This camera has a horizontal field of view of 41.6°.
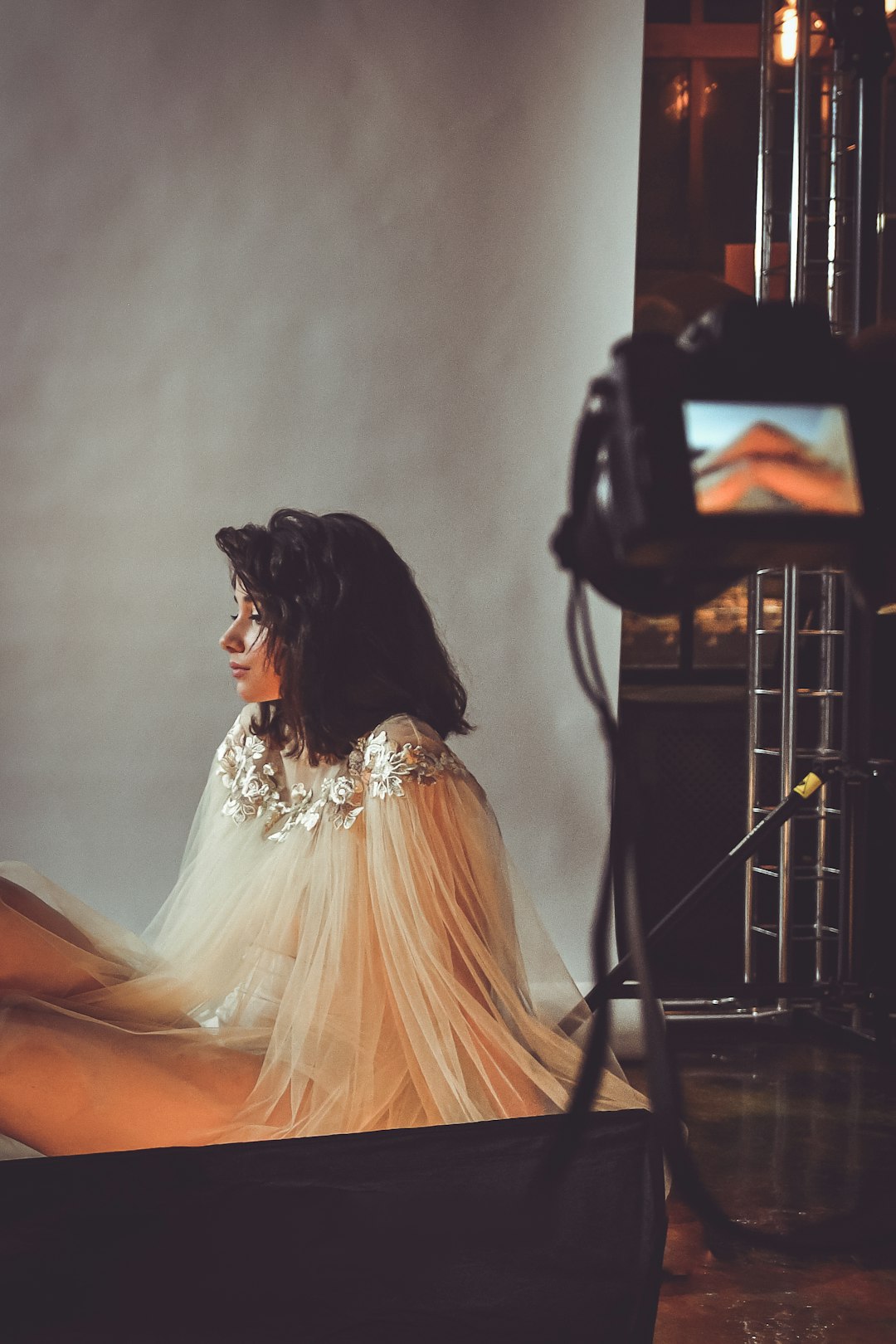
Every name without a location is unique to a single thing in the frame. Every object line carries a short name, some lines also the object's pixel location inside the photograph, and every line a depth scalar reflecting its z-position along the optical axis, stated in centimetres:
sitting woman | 151
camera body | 61
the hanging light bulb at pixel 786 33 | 321
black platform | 132
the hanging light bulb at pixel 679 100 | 484
